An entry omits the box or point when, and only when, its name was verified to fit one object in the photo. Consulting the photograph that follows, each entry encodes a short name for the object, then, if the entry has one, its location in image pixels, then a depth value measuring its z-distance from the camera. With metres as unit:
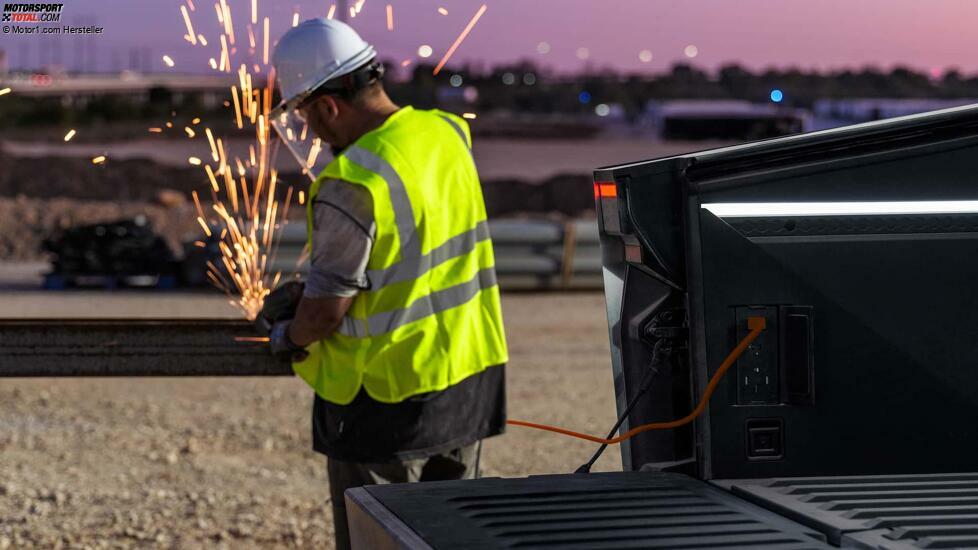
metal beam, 4.89
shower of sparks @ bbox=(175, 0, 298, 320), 5.42
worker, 4.23
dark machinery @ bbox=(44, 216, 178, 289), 17.11
